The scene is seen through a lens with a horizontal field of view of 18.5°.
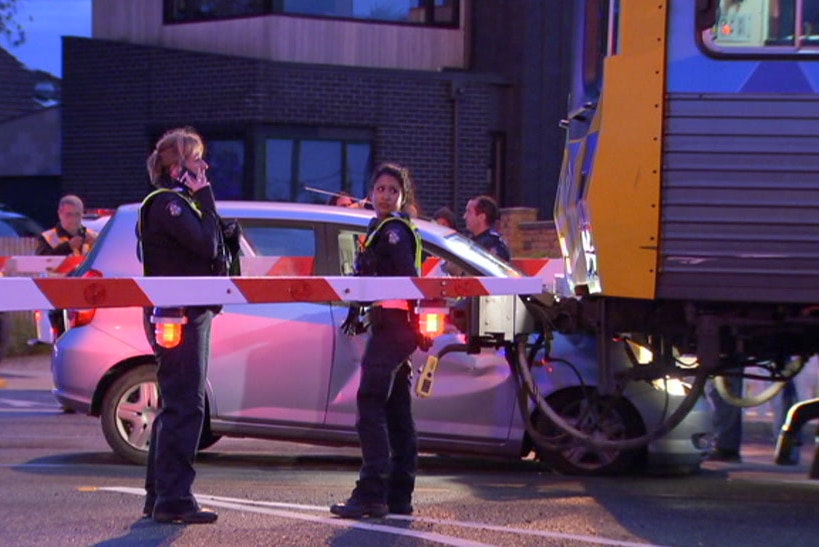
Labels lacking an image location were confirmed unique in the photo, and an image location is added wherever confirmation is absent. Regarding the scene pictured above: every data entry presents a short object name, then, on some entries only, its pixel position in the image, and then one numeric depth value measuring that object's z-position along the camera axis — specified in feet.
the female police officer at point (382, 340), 38.07
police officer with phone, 35.79
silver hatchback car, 50.66
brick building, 106.29
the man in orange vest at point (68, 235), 72.69
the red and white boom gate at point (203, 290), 31.65
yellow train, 38.98
